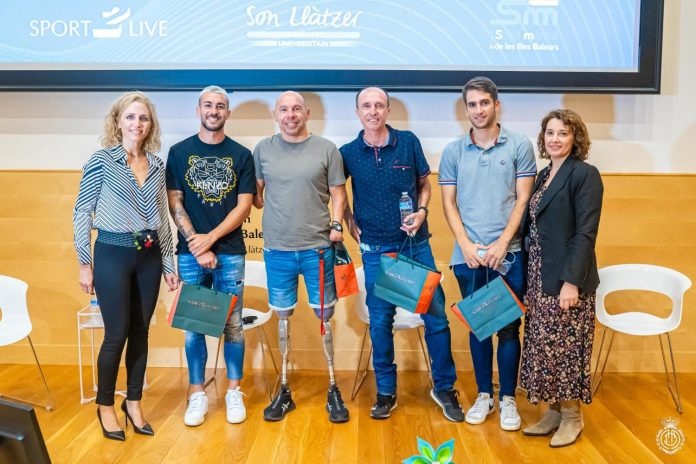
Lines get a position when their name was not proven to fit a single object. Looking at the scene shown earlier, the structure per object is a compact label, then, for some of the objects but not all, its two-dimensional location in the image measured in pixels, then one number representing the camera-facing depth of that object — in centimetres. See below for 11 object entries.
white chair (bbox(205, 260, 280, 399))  378
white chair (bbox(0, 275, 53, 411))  351
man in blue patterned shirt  322
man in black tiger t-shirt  317
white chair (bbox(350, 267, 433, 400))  361
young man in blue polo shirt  309
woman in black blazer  283
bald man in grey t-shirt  320
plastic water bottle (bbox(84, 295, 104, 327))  362
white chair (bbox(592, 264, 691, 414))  345
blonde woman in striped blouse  291
